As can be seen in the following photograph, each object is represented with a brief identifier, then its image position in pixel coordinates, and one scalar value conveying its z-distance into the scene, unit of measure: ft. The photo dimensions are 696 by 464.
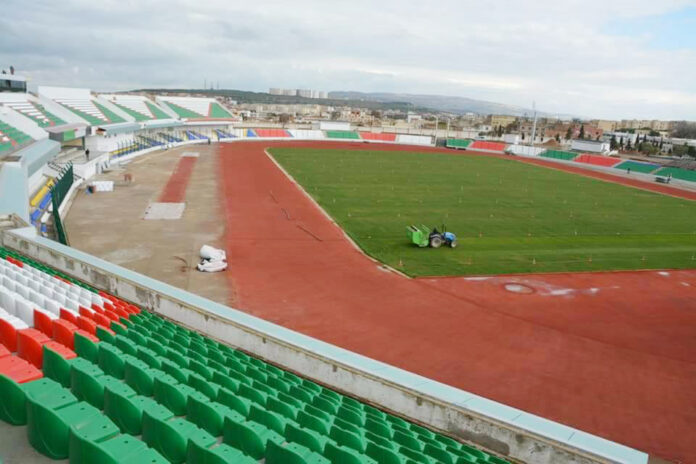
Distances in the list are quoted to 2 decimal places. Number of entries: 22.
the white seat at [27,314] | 31.63
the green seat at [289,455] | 17.80
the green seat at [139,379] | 23.89
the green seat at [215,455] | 16.03
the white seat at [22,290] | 36.19
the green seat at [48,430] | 16.42
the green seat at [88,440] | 14.42
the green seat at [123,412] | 19.34
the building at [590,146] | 303.40
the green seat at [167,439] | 17.57
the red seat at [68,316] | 32.55
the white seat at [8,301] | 32.63
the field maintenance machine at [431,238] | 88.79
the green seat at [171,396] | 22.41
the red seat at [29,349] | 24.32
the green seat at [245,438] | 19.66
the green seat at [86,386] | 21.07
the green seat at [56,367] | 22.54
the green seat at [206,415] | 21.06
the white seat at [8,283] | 37.88
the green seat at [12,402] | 18.36
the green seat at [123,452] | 14.26
